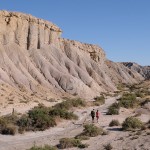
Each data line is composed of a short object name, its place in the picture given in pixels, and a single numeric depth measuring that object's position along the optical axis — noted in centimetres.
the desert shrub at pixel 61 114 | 2302
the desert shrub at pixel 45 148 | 1377
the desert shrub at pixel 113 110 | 2562
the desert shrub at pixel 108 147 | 1439
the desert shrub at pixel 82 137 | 1651
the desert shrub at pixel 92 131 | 1736
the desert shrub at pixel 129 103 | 2945
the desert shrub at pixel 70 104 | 2797
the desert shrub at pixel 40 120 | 1995
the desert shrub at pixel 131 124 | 1840
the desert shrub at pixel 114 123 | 2017
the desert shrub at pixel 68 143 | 1526
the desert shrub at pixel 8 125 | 1864
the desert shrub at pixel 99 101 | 3445
